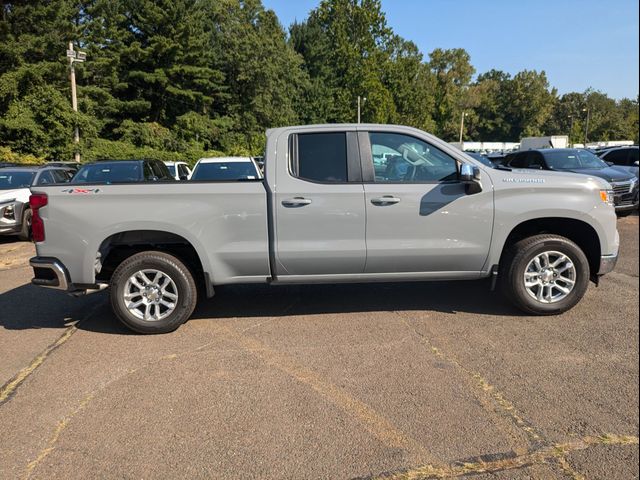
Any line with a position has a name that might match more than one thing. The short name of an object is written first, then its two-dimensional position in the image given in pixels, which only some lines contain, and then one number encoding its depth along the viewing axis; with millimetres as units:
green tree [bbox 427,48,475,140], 94000
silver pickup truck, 4562
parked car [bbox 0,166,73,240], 9773
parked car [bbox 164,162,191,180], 15000
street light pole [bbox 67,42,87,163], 25656
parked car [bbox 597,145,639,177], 15406
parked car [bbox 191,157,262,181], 10086
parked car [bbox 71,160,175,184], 9271
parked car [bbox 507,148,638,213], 11203
